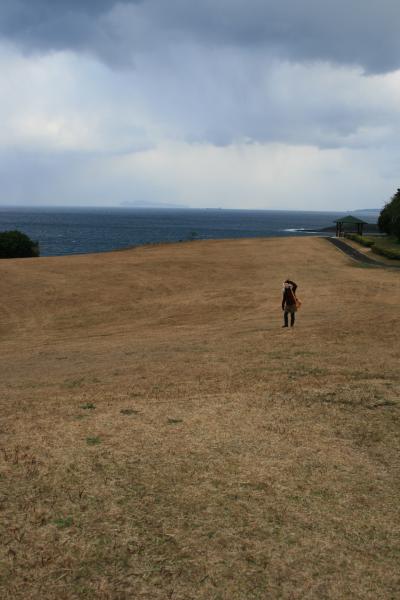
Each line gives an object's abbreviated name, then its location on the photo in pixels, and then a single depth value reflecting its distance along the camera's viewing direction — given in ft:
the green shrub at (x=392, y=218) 167.73
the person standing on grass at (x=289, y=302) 62.08
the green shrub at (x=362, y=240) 162.05
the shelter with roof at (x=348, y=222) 201.25
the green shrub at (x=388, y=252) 129.39
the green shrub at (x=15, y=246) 154.81
